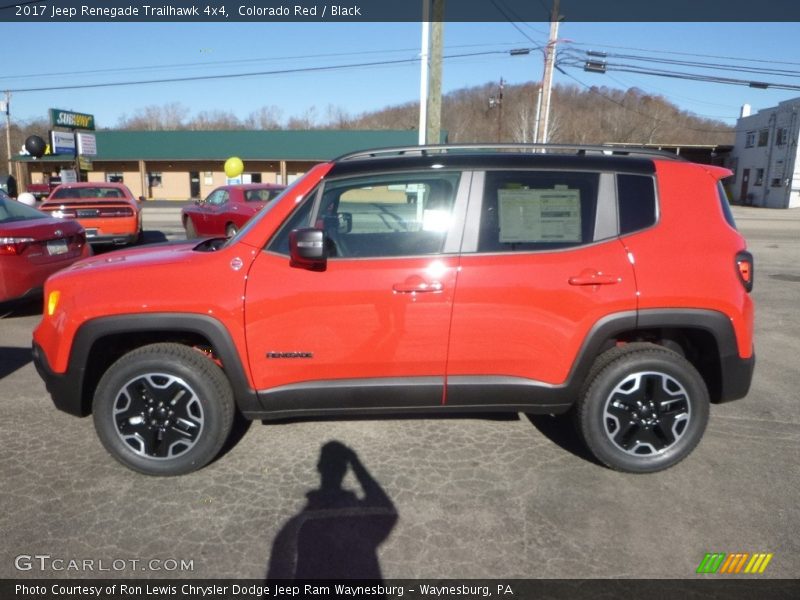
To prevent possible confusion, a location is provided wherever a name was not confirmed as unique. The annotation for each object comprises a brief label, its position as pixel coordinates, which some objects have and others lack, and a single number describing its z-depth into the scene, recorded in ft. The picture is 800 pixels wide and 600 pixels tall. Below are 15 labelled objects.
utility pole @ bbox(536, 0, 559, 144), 82.17
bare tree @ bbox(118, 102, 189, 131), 274.91
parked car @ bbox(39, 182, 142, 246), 37.73
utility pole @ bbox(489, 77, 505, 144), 163.64
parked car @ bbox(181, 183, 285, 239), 45.24
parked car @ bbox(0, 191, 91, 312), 20.34
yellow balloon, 76.54
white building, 139.54
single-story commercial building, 144.66
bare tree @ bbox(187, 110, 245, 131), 276.82
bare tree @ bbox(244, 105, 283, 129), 276.41
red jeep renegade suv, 10.22
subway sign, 90.07
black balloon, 63.87
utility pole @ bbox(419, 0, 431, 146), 47.03
